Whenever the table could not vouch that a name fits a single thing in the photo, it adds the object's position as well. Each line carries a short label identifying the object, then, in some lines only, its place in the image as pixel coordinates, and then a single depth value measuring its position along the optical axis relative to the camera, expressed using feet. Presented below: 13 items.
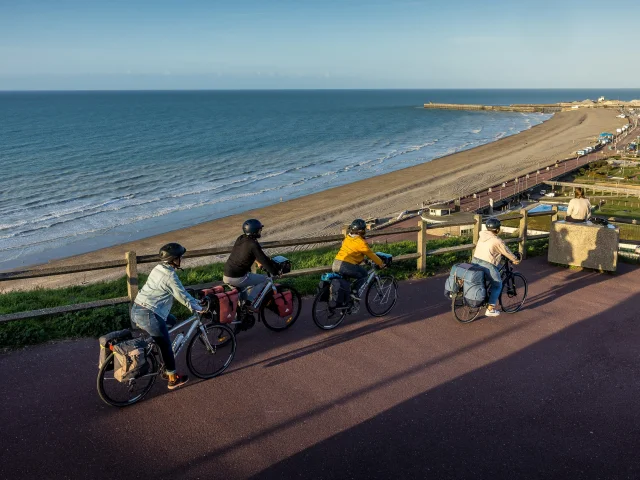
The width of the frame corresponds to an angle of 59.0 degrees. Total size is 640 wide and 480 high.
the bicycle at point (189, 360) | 19.76
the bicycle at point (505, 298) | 28.66
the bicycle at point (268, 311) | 24.90
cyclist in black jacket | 24.03
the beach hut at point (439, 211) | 105.40
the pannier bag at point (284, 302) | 25.92
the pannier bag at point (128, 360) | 18.88
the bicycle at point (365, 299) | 27.09
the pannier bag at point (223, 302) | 22.74
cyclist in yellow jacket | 27.20
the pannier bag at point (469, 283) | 27.35
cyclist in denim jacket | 19.81
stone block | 37.91
